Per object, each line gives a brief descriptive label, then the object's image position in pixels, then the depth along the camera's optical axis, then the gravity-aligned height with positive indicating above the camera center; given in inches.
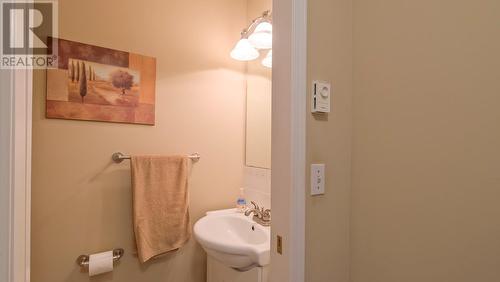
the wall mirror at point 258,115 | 72.2 +7.5
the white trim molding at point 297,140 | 32.3 +0.1
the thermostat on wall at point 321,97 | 34.0 +6.0
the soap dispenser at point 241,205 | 73.0 -18.4
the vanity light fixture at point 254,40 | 65.1 +26.3
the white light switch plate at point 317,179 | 34.1 -5.1
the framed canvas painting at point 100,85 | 55.4 +12.5
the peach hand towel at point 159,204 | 60.7 -15.9
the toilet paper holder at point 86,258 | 56.6 -26.9
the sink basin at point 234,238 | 47.9 -21.1
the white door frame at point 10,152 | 21.1 -1.1
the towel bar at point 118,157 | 60.9 -4.2
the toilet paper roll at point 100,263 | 55.6 -27.2
